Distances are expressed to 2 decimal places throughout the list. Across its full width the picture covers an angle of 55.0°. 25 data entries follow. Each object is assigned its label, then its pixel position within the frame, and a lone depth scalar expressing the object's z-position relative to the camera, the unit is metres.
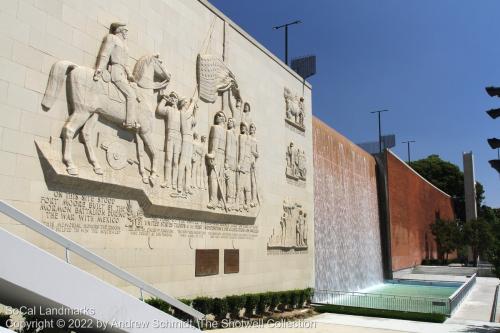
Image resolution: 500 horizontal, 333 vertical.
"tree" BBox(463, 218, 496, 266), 40.84
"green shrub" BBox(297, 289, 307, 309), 16.81
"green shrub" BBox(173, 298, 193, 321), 11.00
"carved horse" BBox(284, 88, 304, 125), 18.50
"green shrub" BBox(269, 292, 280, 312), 15.13
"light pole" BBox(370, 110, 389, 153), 44.99
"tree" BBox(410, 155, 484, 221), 67.31
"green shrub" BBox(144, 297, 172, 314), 10.26
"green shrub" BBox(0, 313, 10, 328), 7.51
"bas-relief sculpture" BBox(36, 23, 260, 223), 9.05
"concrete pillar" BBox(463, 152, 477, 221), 51.00
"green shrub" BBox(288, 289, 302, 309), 16.28
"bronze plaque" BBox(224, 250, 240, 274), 13.66
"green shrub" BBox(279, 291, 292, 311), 15.70
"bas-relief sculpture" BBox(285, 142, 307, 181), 18.05
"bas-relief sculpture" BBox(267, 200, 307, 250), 16.61
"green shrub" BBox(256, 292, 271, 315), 14.49
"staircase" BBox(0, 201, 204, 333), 4.54
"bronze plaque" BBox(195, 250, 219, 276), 12.39
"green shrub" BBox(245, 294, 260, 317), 13.88
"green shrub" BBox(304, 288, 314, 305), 17.26
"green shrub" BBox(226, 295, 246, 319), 13.05
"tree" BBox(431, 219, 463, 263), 42.26
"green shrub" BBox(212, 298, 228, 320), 12.43
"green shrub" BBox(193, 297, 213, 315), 11.80
